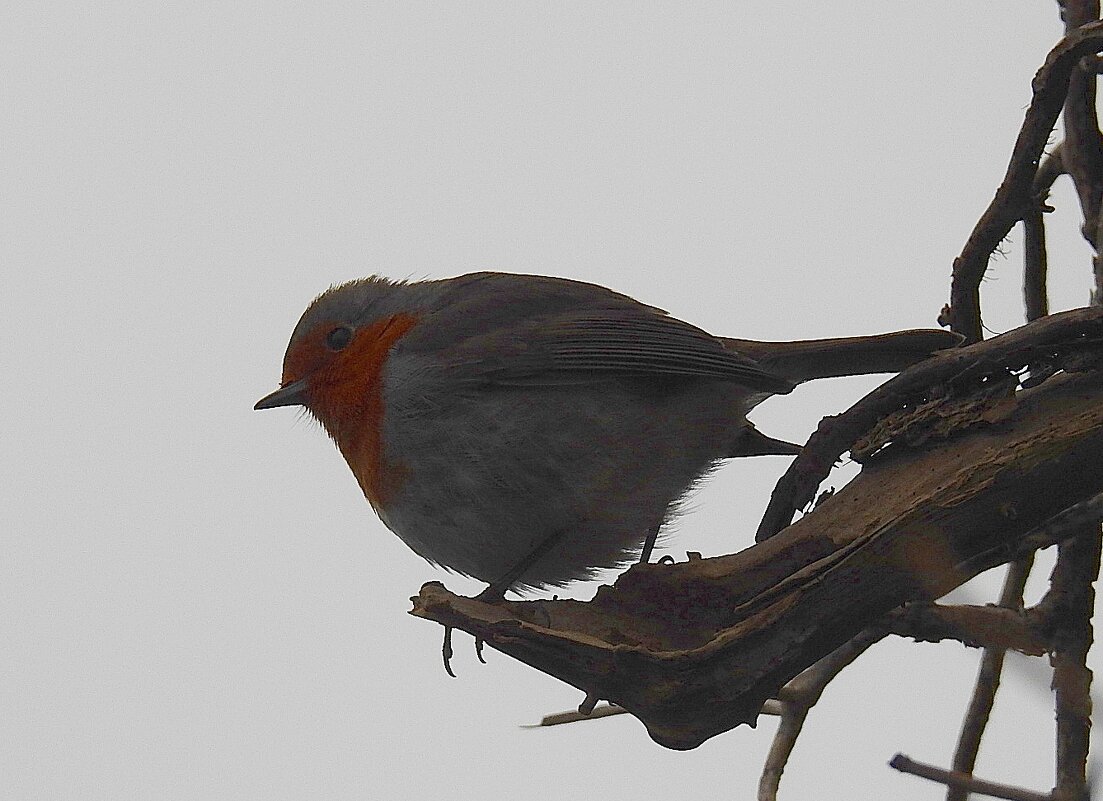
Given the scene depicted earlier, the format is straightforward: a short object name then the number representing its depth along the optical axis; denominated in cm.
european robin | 592
